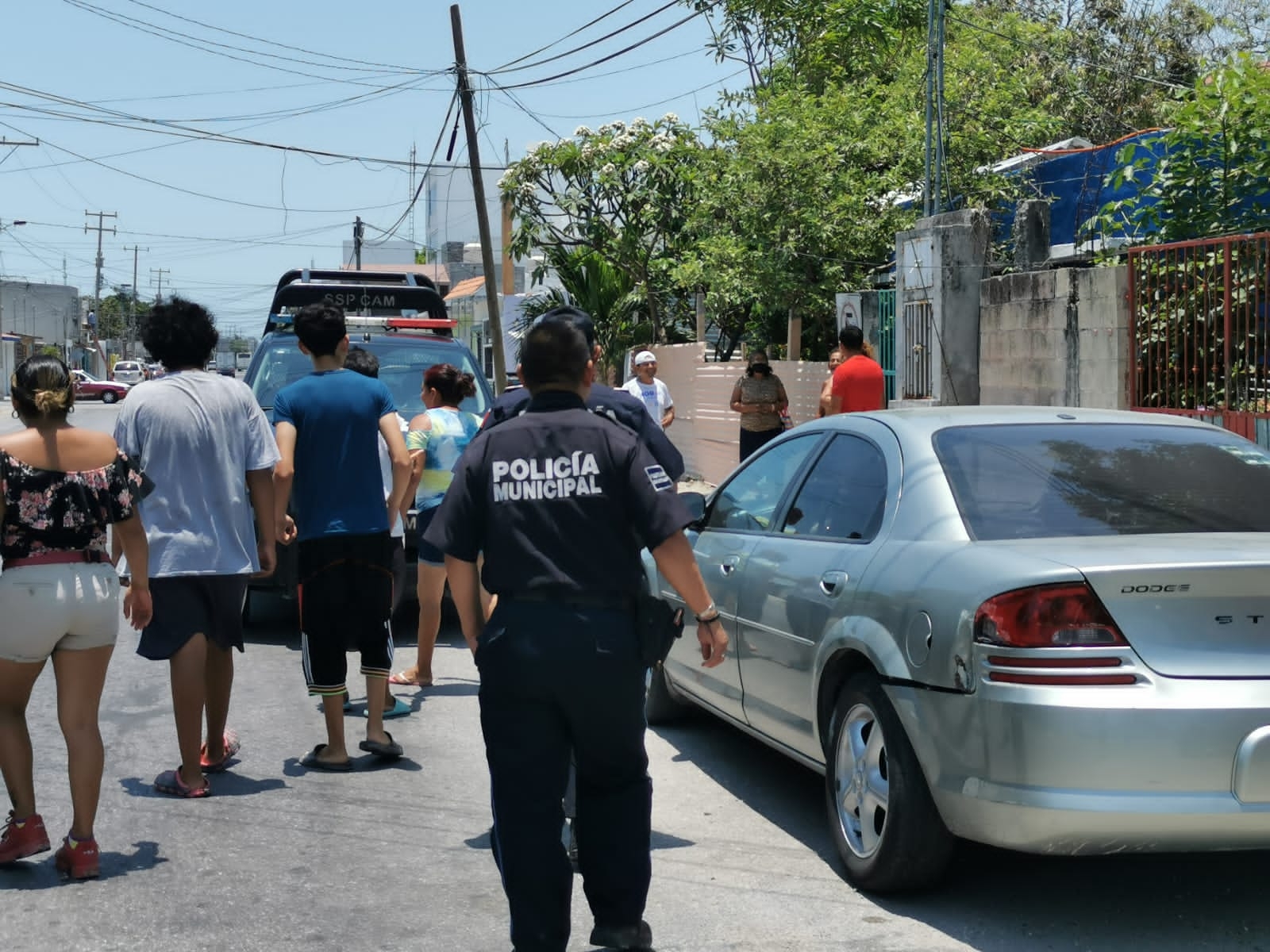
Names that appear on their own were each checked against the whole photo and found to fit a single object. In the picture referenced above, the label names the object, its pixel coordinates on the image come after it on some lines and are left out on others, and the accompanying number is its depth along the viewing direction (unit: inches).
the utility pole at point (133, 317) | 4712.4
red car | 2554.1
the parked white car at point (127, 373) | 2908.5
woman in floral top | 185.8
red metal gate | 359.9
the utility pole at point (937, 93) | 572.1
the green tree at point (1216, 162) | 400.2
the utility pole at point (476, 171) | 978.7
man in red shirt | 442.3
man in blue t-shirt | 243.3
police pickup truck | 395.9
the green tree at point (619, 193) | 948.0
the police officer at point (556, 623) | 139.6
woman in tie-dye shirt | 304.7
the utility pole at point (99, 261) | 3782.0
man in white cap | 522.6
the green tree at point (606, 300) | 997.2
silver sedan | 150.3
